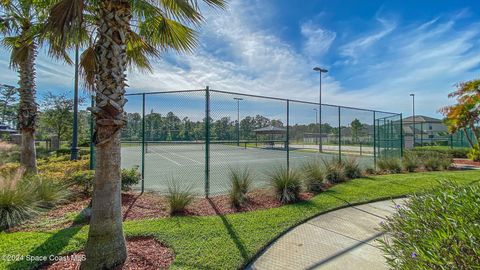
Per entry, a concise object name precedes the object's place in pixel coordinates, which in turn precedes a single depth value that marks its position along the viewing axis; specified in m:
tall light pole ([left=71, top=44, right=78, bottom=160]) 12.12
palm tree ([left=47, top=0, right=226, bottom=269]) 3.07
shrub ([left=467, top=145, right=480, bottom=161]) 12.51
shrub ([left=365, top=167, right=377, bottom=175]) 10.28
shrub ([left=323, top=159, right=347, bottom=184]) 8.36
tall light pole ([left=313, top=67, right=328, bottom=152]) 10.93
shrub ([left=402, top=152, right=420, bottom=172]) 11.12
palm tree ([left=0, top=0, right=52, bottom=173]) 7.16
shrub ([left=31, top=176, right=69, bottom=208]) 5.56
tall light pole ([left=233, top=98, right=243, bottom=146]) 8.31
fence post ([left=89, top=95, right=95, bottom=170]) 8.56
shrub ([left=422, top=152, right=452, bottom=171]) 11.74
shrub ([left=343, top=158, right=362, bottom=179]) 9.09
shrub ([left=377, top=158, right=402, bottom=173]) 10.78
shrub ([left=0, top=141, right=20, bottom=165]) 11.50
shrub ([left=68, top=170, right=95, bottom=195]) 6.57
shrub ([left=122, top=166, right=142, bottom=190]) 6.78
